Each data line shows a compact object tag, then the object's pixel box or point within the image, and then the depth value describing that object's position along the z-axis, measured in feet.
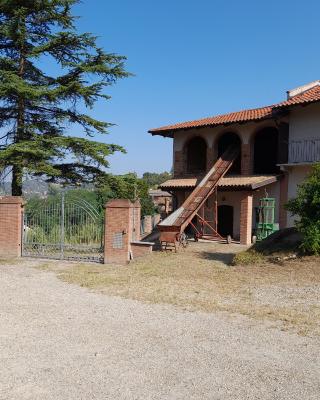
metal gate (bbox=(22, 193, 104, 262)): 49.03
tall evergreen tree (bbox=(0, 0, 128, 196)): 59.67
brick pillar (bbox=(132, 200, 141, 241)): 55.65
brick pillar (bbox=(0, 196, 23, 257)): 50.37
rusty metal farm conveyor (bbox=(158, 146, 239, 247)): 59.16
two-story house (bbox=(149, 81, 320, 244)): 68.49
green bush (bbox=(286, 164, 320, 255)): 39.58
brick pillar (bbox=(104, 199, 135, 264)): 46.37
